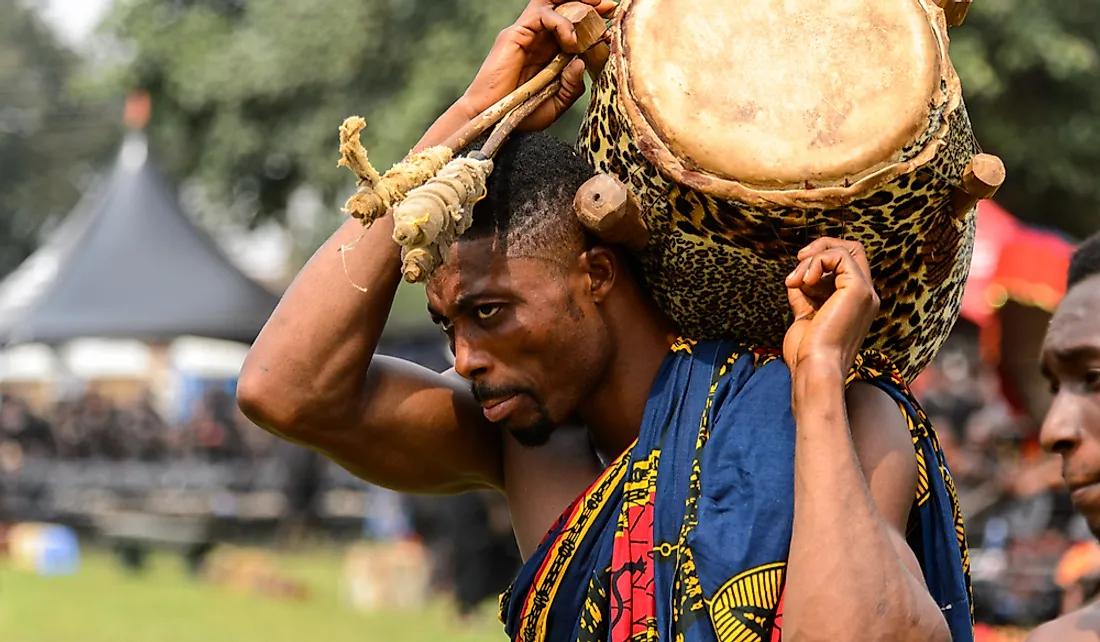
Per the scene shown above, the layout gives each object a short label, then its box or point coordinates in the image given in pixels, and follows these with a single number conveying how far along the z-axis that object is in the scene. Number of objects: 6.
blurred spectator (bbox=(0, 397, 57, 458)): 22.47
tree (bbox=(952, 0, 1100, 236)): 14.55
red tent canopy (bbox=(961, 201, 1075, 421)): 11.78
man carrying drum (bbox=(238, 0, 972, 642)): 2.36
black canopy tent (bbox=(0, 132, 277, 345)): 18.19
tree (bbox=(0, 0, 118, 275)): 51.38
